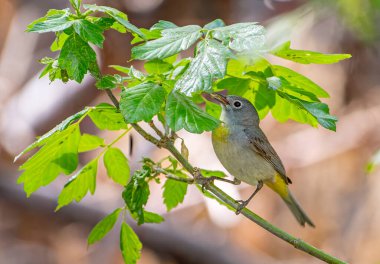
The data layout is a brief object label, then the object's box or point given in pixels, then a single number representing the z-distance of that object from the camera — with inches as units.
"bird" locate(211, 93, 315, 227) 247.3
